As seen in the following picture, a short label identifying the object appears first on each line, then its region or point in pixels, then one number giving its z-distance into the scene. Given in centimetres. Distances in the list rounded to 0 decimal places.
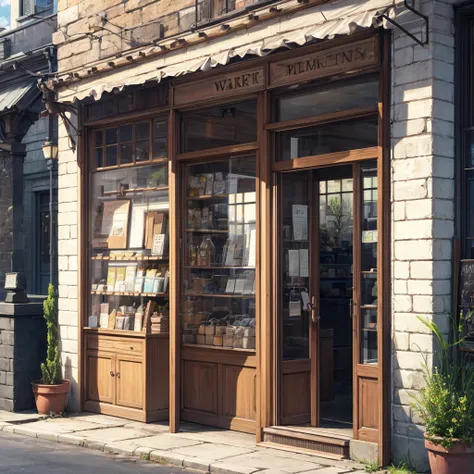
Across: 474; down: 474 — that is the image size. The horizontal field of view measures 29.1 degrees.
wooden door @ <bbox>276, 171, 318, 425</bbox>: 933
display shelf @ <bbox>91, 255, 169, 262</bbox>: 1084
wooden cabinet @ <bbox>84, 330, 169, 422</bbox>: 1070
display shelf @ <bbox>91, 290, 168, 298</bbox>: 1084
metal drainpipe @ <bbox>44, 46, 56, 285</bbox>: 1377
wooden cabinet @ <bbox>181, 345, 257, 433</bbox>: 978
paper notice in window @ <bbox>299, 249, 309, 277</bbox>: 946
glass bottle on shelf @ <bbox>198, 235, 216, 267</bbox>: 1032
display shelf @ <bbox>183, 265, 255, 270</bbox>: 998
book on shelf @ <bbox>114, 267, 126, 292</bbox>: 1130
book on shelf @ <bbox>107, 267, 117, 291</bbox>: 1140
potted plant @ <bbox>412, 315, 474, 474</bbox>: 726
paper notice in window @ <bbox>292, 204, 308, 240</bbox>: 945
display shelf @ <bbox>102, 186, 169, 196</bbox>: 1080
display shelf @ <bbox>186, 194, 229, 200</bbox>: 1022
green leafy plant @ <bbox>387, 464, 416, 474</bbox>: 784
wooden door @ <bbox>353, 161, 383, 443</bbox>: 838
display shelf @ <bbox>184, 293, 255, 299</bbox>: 983
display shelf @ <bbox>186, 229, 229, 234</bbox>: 1022
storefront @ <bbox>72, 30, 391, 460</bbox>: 850
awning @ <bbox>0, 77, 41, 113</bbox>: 1268
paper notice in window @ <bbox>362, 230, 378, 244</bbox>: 844
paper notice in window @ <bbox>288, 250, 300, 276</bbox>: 942
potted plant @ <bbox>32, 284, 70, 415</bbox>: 1126
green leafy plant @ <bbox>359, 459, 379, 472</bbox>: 802
